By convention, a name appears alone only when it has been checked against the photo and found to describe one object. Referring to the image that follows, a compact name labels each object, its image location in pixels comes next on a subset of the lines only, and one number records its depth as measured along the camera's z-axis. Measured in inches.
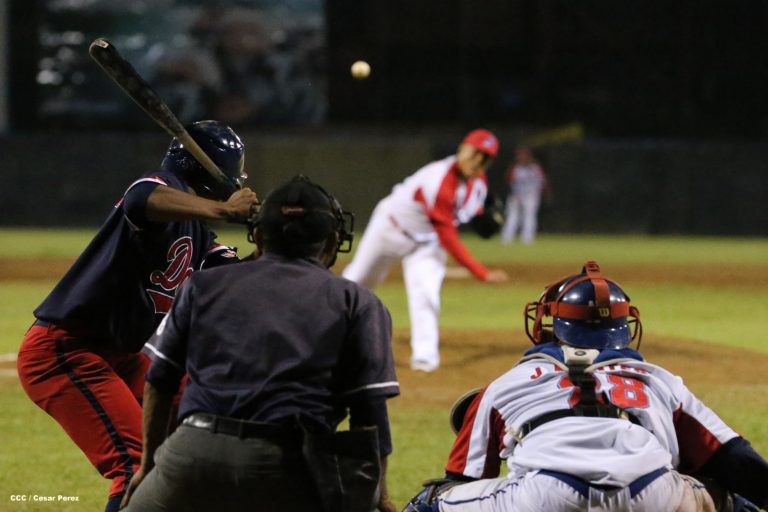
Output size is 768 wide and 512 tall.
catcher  272.7
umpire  250.7
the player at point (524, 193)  2098.9
